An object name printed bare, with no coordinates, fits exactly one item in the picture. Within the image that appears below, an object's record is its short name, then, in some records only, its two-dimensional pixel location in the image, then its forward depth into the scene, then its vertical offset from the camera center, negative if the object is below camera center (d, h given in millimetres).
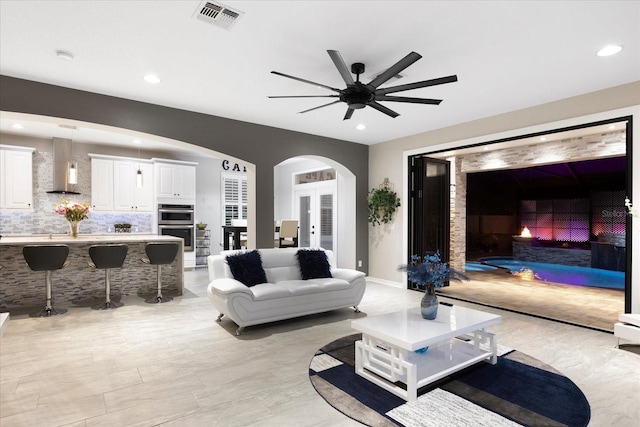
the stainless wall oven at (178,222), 8070 -216
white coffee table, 2645 -1134
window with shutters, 9492 +429
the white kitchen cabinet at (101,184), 7566 +619
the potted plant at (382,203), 6789 +175
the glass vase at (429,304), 3133 -819
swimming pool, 7556 -1539
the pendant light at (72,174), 5883 +650
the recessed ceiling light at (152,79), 3986 +1536
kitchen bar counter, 4930 -972
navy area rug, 2318 -1354
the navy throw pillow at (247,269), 4445 -713
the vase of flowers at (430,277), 3084 -573
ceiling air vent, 2658 +1546
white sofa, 3971 -954
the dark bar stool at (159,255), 5277 -645
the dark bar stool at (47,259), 4484 -595
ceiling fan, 2805 +1130
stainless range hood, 7125 +988
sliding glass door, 6598 +115
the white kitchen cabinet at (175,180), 8070 +767
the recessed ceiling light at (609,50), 3203 +1492
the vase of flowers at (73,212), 5371 +15
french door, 9180 -101
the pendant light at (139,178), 6941 +684
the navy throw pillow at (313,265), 4957 -740
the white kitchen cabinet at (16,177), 6730 +689
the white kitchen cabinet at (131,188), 7793 +561
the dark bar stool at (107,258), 4871 -632
